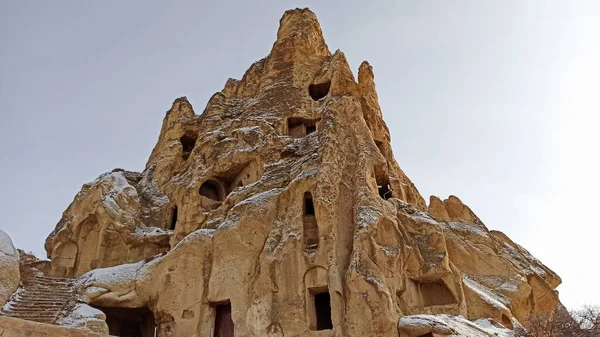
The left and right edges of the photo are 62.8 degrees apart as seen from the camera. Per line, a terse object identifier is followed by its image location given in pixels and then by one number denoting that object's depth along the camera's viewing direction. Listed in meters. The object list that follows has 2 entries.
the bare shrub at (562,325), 15.94
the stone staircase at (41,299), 15.90
